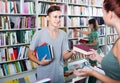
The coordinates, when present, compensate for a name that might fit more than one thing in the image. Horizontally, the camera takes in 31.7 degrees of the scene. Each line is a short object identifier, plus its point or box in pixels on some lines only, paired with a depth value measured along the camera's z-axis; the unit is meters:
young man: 2.41
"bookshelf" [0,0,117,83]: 4.39
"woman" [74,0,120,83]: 1.49
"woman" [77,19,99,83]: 5.15
